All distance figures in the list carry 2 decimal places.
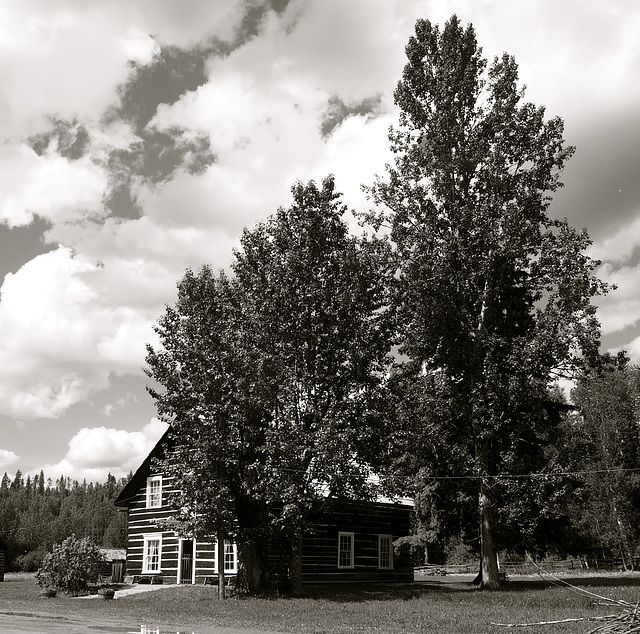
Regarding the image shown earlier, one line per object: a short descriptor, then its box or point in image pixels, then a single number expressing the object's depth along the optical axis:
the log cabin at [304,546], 33.81
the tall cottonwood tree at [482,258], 28.20
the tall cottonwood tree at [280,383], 25.38
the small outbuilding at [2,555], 53.93
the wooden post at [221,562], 26.09
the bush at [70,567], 29.33
